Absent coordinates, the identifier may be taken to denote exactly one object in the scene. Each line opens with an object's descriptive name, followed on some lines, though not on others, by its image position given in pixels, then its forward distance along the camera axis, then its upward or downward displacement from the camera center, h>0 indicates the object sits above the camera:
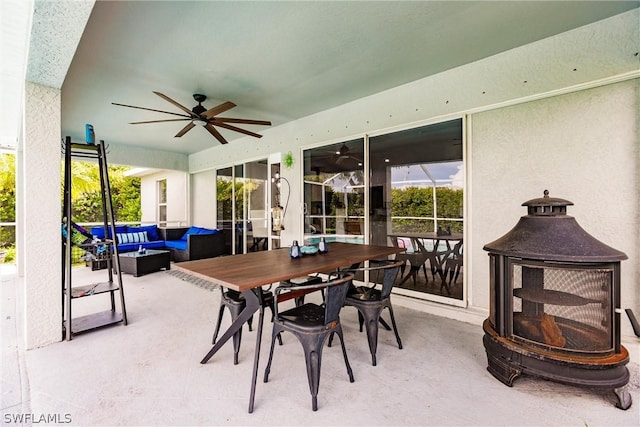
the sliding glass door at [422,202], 3.24 +0.10
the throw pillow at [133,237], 6.33 -0.56
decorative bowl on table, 2.59 -0.37
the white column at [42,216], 2.46 -0.02
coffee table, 5.07 -0.93
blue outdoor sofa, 6.02 -0.65
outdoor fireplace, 1.71 -0.65
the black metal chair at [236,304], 2.11 -0.72
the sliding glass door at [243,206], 5.98 +0.14
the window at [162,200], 9.27 +0.43
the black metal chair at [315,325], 1.70 -0.73
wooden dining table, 1.68 -0.41
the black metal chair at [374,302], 2.18 -0.74
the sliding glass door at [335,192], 4.20 +0.30
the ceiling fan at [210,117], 3.20 +1.19
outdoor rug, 4.37 -1.17
